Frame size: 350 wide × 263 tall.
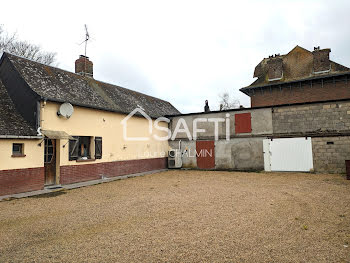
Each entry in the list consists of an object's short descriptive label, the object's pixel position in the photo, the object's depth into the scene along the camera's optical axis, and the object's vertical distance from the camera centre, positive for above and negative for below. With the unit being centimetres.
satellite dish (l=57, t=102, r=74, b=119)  928 +146
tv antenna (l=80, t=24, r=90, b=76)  1495 +709
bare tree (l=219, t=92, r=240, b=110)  3481 +603
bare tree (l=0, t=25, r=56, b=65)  1770 +786
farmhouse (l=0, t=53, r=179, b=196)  816 +72
